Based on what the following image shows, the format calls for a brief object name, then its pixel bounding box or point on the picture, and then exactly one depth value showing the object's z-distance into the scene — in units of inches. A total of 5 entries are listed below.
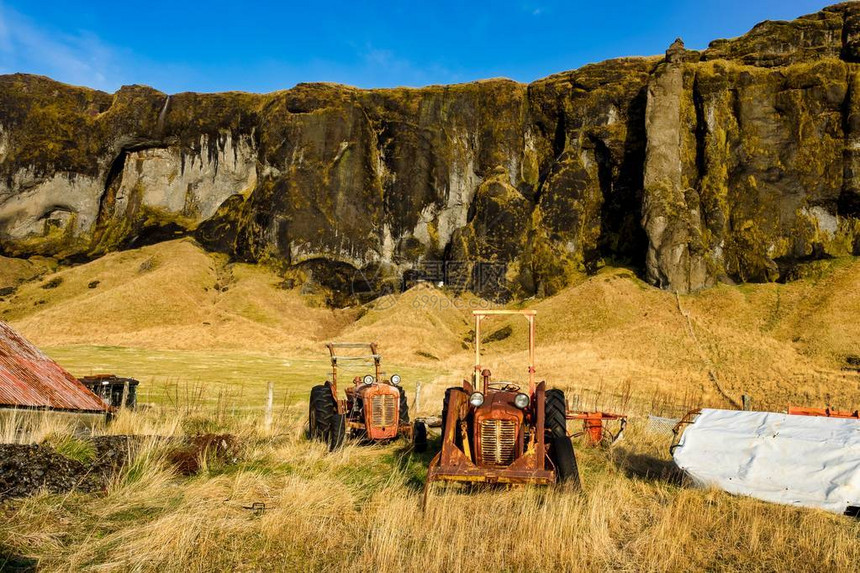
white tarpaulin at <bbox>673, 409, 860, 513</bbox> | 304.7
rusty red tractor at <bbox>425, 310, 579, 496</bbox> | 313.0
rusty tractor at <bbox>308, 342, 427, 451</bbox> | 488.1
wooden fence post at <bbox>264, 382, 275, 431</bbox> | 545.6
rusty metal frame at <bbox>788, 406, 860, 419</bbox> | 513.2
